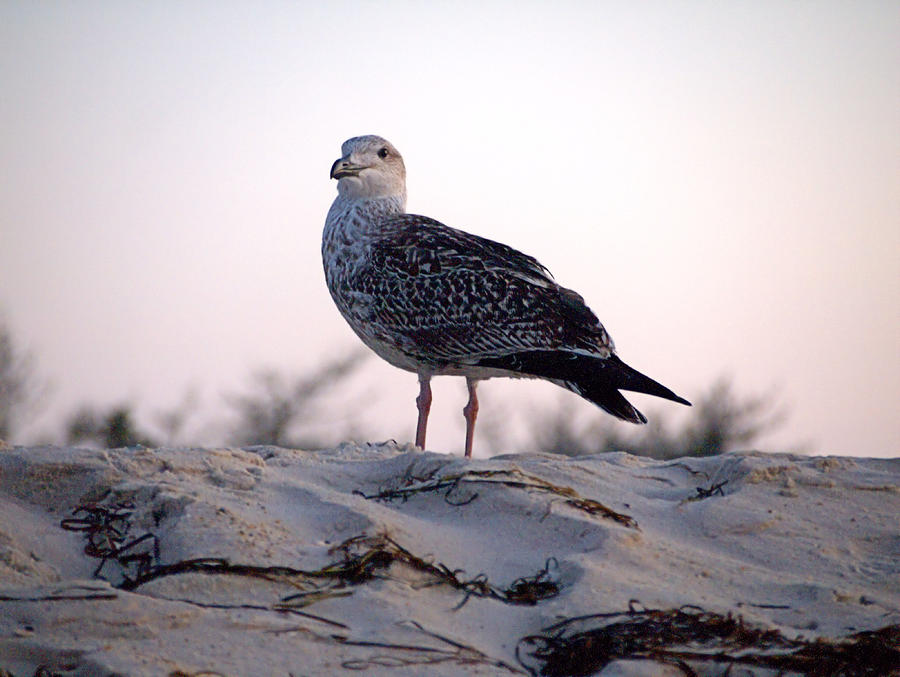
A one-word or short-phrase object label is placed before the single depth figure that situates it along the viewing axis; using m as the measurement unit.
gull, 13.67
